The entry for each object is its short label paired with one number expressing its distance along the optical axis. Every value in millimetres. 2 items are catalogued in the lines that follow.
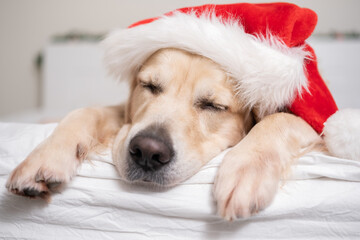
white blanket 537
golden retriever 528
